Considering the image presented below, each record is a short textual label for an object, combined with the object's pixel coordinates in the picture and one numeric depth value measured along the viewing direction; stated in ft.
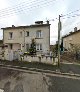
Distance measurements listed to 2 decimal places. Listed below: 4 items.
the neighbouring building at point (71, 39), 41.02
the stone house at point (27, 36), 37.37
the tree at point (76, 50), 31.41
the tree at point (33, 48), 34.88
